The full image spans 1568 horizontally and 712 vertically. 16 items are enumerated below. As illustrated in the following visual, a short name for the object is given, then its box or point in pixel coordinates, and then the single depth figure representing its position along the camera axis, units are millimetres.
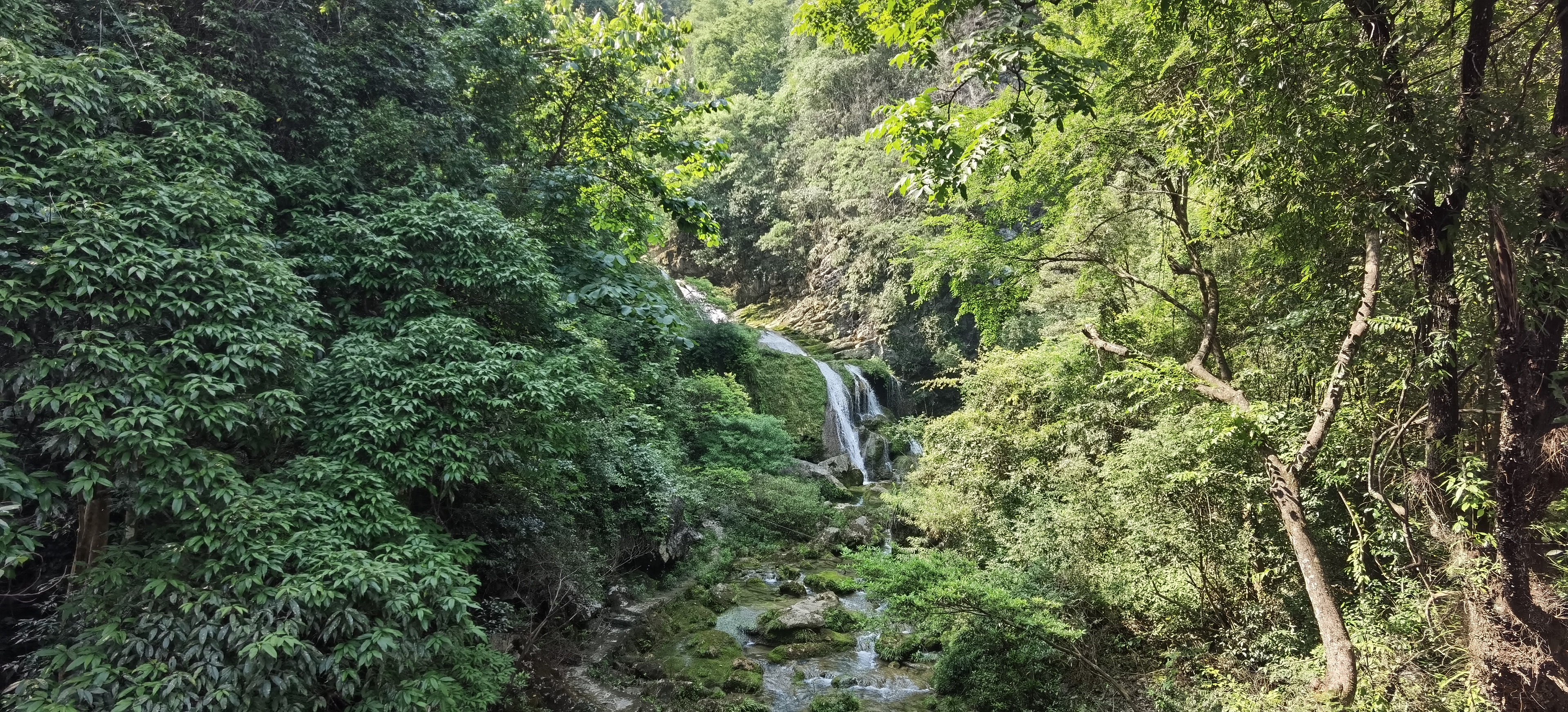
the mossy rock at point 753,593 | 11773
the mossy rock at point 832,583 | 11721
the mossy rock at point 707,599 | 11234
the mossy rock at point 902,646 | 8919
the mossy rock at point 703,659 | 8703
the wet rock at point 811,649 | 9430
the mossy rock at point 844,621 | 10242
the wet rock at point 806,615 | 10062
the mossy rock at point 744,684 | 8406
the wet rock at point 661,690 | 8039
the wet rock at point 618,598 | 10422
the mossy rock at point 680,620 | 10141
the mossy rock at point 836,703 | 7758
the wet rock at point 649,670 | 8680
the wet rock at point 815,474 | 17433
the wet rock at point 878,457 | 19812
